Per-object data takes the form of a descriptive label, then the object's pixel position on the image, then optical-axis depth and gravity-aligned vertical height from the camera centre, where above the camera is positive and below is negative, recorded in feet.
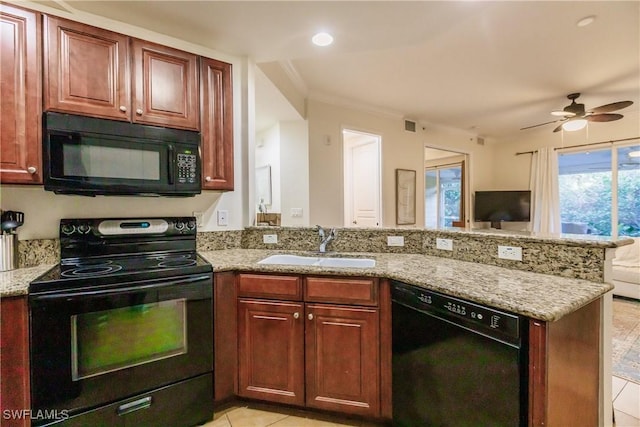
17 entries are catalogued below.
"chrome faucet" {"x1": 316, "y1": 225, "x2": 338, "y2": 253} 6.96 -0.63
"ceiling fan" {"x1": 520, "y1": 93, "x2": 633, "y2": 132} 11.78 +3.78
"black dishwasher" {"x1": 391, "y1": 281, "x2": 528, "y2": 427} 3.51 -2.07
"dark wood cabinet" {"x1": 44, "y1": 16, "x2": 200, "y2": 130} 5.28 +2.61
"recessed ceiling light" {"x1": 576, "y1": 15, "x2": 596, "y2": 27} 7.40 +4.77
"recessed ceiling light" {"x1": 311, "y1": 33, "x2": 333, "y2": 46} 6.73 +3.98
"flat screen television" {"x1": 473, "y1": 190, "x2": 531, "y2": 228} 18.65 +0.21
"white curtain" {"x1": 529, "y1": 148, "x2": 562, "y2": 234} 17.90 +1.05
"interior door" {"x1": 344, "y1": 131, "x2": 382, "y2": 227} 14.82 +1.61
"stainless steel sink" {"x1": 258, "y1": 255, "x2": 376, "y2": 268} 6.47 -1.13
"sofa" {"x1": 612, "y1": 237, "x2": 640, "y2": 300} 12.28 -2.64
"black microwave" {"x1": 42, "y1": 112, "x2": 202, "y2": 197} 5.11 +1.01
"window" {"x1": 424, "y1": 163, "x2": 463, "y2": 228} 20.84 +1.05
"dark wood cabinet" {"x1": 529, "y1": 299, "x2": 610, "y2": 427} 3.32 -1.97
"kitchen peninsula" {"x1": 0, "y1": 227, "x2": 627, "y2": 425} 3.43 -1.10
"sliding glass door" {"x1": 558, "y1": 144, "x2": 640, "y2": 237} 15.02 +0.99
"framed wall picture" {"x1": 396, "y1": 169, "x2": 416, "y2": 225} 15.15 +0.71
